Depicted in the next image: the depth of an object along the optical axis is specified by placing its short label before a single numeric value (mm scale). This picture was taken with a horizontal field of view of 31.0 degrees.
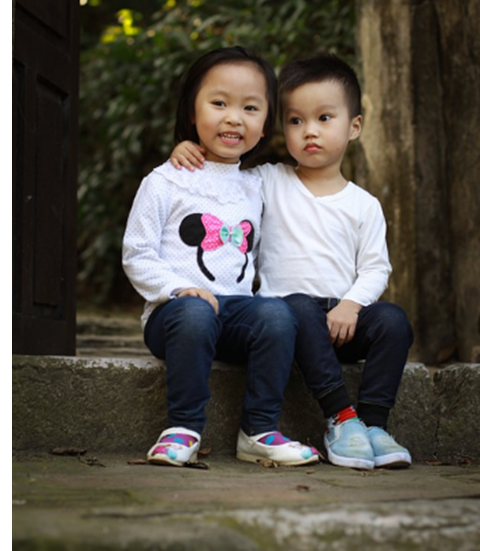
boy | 2496
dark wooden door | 2627
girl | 2320
